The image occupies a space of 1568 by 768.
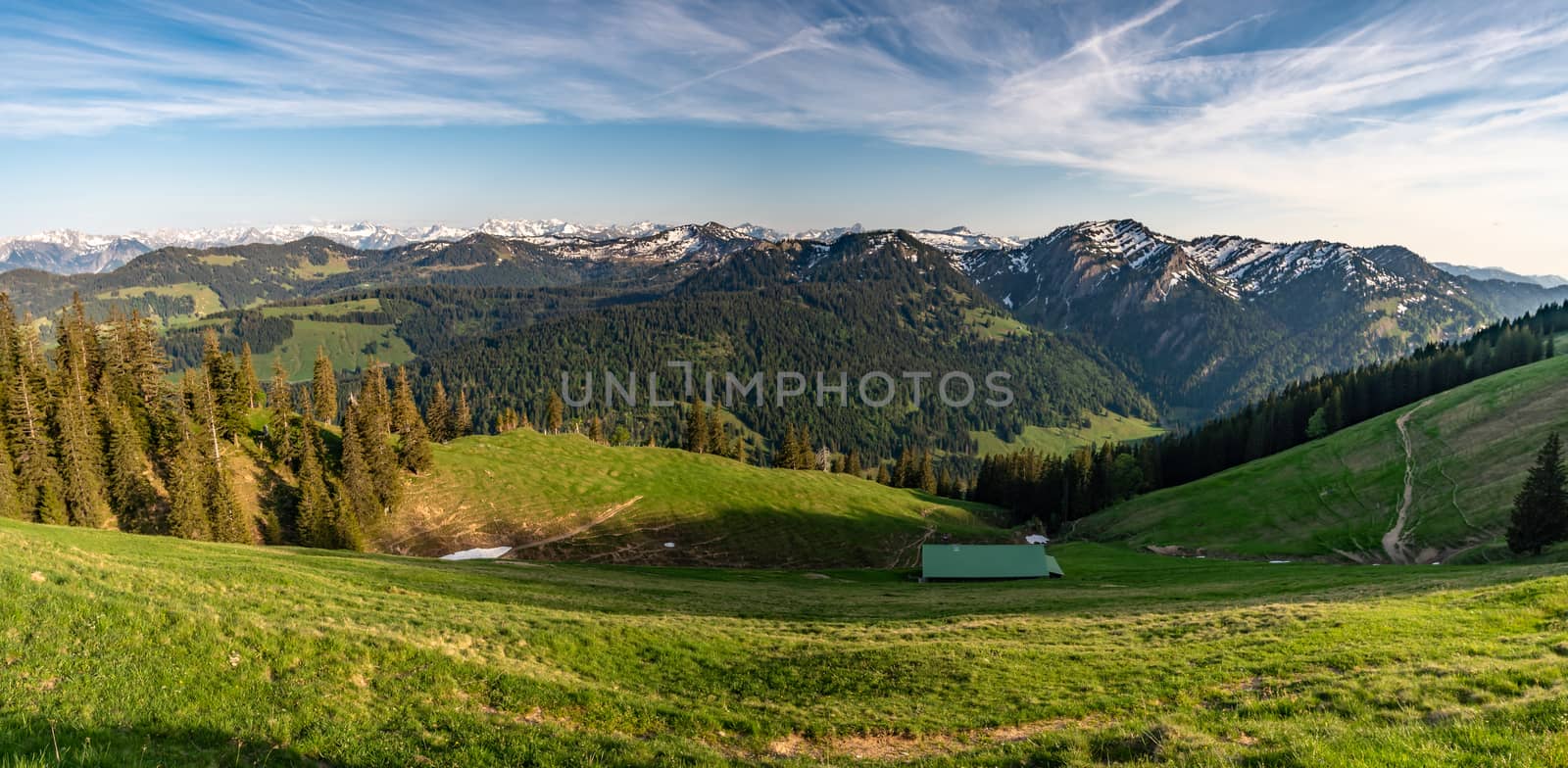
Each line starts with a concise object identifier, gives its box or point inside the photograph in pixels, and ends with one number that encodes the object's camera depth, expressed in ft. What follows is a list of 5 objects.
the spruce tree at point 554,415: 496.64
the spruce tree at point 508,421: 480.23
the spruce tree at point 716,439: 482.69
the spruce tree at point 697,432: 470.80
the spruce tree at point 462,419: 417.45
